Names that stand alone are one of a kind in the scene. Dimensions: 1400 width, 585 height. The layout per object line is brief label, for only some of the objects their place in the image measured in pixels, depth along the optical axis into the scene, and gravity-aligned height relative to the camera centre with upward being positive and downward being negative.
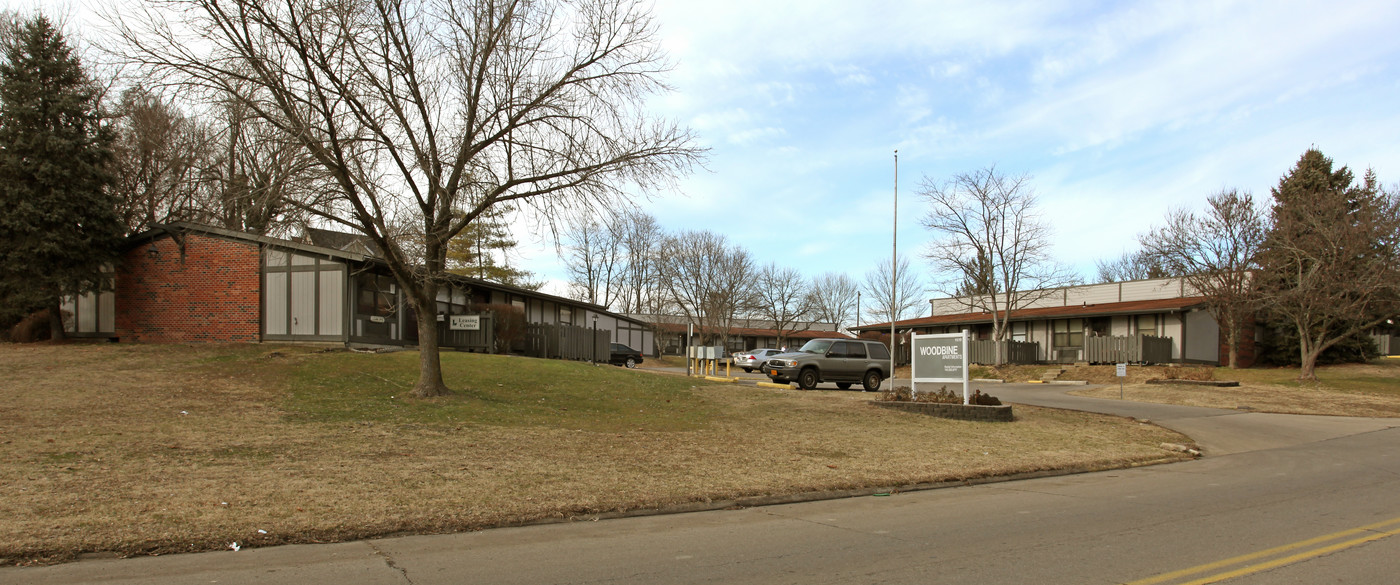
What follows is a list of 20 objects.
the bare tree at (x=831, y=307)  81.00 +0.76
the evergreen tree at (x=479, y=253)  43.77 +3.39
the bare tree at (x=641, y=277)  61.91 +3.00
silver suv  24.19 -1.56
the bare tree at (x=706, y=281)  61.44 +2.52
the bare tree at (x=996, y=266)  42.81 +2.69
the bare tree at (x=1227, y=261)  35.72 +2.63
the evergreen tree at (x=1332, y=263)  27.84 +2.05
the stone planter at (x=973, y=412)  17.08 -2.09
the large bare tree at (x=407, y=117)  13.76 +3.69
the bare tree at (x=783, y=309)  73.44 +0.48
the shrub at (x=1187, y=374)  29.55 -2.15
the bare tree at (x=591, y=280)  68.19 +2.84
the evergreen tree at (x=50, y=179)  21.58 +3.60
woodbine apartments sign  17.88 -1.02
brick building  23.27 +0.47
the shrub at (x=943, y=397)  17.84 -1.87
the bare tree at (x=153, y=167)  26.92 +5.31
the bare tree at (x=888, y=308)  74.75 +0.65
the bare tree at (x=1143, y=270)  49.35 +3.86
